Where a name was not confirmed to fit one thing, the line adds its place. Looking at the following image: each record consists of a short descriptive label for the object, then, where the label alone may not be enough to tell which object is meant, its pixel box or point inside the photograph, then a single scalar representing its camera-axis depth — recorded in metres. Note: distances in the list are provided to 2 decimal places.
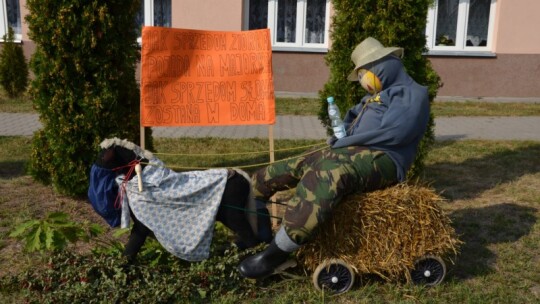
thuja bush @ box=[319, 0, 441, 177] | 5.28
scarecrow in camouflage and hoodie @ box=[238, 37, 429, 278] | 3.46
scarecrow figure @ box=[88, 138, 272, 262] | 3.51
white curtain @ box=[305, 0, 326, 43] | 14.08
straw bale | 3.58
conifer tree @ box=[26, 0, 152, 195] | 4.98
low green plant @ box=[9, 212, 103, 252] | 3.40
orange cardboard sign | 4.53
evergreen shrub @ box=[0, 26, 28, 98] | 12.23
